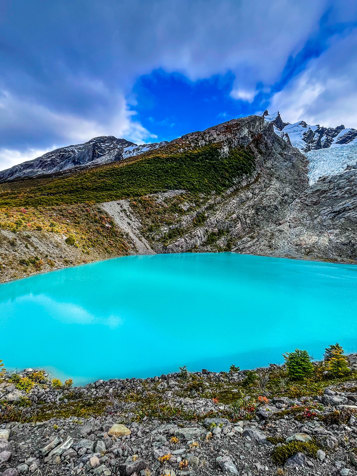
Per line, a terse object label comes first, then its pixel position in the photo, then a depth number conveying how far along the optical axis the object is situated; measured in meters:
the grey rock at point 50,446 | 4.77
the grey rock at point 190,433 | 5.22
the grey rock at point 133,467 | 4.10
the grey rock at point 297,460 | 4.05
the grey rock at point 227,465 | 4.10
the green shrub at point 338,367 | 9.16
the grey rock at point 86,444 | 4.86
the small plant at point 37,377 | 9.41
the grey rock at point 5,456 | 4.46
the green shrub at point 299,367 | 9.27
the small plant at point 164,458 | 4.42
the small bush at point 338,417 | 5.16
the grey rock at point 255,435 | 4.92
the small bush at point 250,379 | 8.94
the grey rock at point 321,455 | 4.12
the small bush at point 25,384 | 8.66
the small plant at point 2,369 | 9.70
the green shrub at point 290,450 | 4.24
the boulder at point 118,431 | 5.45
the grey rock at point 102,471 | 4.13
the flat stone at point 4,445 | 4.80
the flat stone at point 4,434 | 5.28
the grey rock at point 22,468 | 4.23
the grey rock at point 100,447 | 4.78
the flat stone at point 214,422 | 5.69
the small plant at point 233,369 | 10.21
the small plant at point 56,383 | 9.12
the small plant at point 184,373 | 9.70
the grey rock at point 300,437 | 4.68
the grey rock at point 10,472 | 4.07
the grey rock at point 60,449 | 4.66
